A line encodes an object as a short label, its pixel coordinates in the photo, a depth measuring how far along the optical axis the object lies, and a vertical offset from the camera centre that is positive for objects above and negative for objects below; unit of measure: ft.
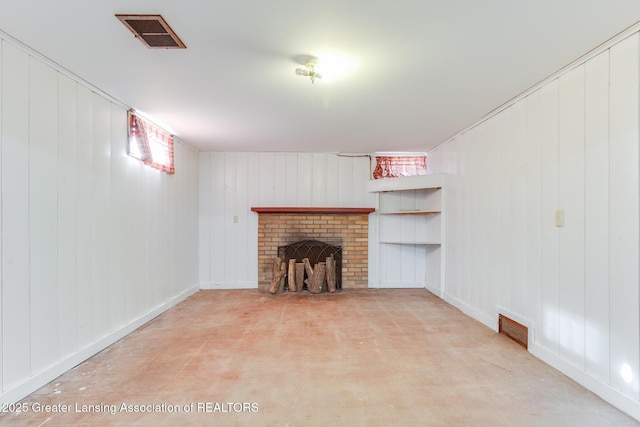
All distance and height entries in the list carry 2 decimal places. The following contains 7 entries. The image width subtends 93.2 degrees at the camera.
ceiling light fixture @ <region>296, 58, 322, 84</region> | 7.22 +3.54
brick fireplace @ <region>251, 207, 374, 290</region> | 17.12 -1.19
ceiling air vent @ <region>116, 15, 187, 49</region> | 5.62 +3.60
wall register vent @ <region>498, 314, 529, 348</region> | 9.16 -3.73
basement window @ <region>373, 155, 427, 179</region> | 17.54 +2.76
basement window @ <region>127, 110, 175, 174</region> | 10.66 +2.66
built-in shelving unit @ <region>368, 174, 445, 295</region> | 17.47 -1.43
